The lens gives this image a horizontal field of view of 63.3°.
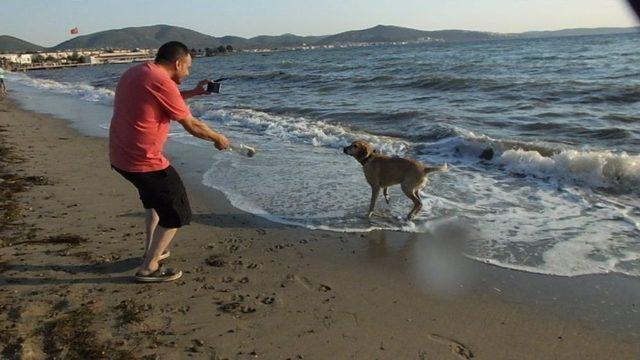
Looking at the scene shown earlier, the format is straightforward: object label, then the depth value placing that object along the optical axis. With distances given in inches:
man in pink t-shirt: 161.0
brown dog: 262.1
